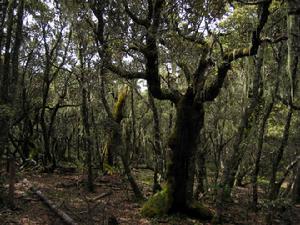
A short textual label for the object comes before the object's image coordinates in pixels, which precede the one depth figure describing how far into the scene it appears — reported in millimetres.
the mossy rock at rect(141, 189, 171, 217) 9188
